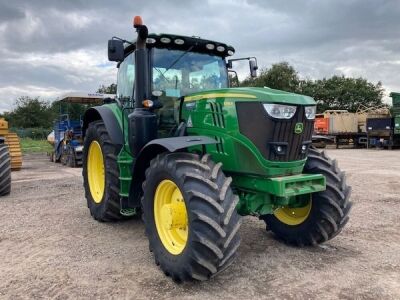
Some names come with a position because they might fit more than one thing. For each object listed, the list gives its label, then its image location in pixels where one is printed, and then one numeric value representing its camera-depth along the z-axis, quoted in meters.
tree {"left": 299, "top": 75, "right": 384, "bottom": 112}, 41.59
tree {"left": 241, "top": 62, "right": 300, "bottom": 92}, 36.00
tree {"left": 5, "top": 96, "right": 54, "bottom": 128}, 56.59
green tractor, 3.56
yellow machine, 13.31
